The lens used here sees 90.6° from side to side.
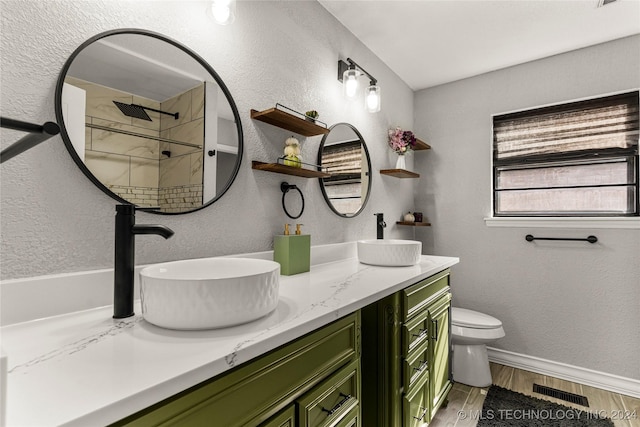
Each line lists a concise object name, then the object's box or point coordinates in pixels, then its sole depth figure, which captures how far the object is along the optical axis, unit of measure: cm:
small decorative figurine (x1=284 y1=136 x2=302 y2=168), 147
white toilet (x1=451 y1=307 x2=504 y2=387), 210
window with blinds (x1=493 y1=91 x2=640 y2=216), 214
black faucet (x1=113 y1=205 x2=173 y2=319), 82
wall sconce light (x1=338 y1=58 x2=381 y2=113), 187
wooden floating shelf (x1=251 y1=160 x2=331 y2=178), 137
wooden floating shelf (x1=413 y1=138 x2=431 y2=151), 265
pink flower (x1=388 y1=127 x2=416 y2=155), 244
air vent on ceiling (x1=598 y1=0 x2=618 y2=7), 177
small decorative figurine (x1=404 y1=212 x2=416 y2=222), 265
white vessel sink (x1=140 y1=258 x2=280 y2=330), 70
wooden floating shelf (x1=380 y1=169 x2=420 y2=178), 234
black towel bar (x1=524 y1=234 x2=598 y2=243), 215
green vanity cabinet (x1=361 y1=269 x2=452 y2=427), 126
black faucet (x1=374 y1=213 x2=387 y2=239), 217
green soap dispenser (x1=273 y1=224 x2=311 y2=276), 139
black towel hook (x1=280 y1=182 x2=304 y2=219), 153
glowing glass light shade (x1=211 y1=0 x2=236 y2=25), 115
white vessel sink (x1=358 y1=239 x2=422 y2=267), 164
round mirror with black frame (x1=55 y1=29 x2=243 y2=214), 91
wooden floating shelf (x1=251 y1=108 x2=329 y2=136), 136
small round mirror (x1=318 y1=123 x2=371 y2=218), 184
